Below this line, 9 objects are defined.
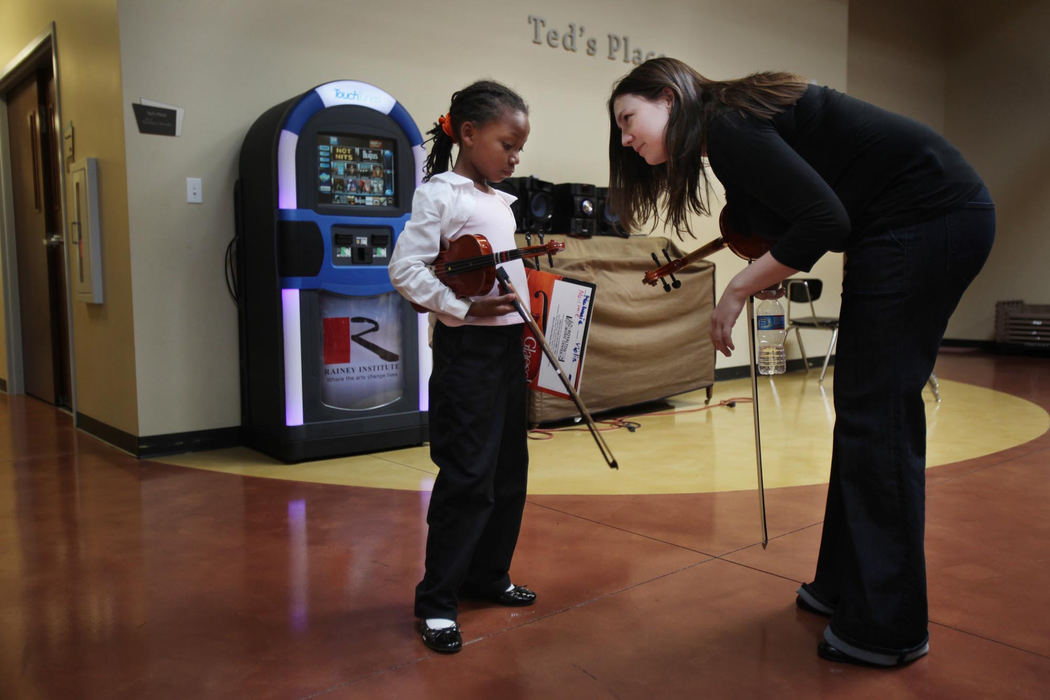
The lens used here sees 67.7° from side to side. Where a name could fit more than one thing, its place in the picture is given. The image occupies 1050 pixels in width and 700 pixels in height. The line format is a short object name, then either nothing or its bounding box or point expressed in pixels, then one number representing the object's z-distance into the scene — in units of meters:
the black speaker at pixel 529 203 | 4.43
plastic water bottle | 4.57
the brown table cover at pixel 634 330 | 4.43
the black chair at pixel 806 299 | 5.87
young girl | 1.75
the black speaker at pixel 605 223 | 4.87
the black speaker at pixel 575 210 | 4.62
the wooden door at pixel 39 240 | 4.99
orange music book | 3.63
